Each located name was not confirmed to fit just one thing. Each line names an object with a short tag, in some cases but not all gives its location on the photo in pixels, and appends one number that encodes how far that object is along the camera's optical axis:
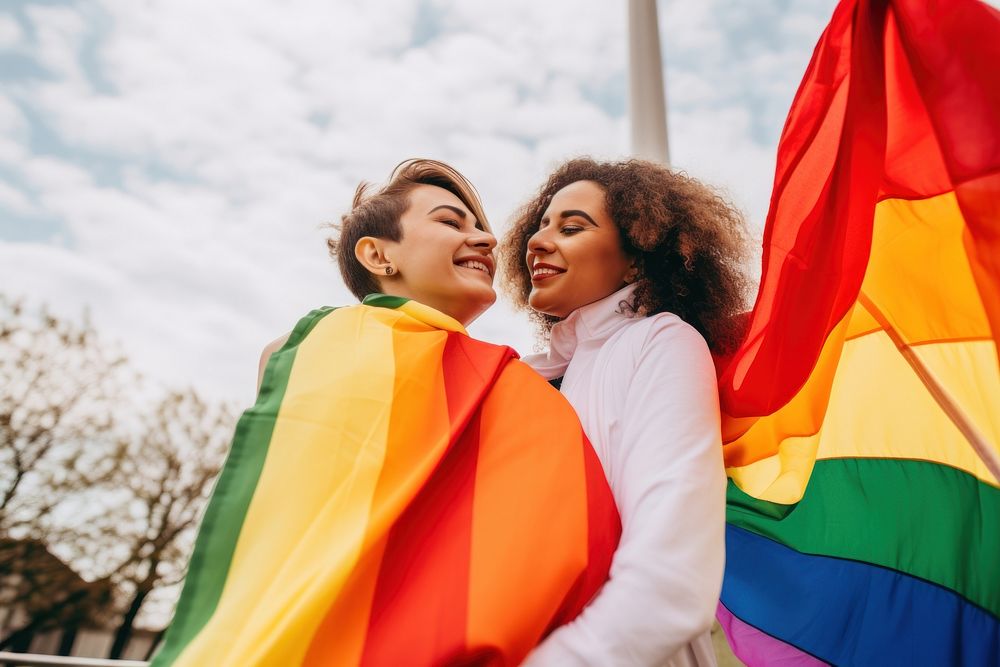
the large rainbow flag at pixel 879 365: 1.56
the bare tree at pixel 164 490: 12.34
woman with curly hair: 1.41
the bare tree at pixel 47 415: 11.56
